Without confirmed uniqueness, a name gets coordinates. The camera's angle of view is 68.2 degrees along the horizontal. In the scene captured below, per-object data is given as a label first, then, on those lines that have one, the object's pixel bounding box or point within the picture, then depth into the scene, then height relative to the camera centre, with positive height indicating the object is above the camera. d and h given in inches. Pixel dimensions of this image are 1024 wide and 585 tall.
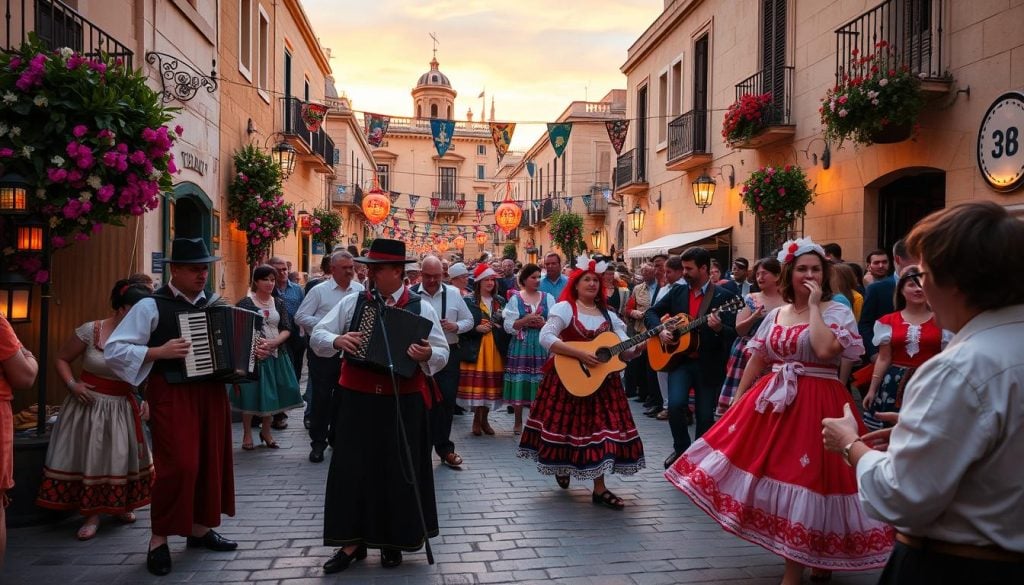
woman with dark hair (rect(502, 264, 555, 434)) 351.6 -26.8
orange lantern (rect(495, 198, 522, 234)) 940.0 +90.5
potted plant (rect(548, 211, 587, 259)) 1189.1 +89.2
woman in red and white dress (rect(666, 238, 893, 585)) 159.6 -37.0
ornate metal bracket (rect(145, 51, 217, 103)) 402.6 +114.1
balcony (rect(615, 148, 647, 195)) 891.4 +140.6
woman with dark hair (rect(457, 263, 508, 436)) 357.1 -40.6
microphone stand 176.6 -36.3
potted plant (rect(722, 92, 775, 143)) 566.6 +131.7
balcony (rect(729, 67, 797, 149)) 559.2 +135.3
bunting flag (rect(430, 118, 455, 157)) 661.3 +135.2
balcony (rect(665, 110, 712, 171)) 706.2 +141.8
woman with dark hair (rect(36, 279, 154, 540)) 209.5 -43.7
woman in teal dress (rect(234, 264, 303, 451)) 318.7 -39.7
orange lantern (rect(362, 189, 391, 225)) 815.7 +84.7
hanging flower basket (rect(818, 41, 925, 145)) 390.9 +101.1
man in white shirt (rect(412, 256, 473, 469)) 313.3 -10.1
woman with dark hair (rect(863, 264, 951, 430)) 217.8 -15.2
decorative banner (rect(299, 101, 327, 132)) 690.8 +157.0
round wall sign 343.3 +70.5
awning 683.4 +43.9
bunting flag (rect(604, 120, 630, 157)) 700.7 +147.5
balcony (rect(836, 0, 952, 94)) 400.2 +150.0
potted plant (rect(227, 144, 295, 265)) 549.3 +61.4
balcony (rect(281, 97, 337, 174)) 689.0 +145.8
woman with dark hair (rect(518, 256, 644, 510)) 240.8 -40.9
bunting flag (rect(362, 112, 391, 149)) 653.3 +138.8
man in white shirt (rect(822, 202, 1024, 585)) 77.9 -13.6
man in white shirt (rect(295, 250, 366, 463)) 303.3 -30.2
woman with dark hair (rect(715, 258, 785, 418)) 256.7 -4.4
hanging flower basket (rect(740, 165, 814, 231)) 510.6 +66.2
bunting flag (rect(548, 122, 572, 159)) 648.4 +132.2
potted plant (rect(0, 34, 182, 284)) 224.4 +44.5
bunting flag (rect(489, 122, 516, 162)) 656.4 +135.7
